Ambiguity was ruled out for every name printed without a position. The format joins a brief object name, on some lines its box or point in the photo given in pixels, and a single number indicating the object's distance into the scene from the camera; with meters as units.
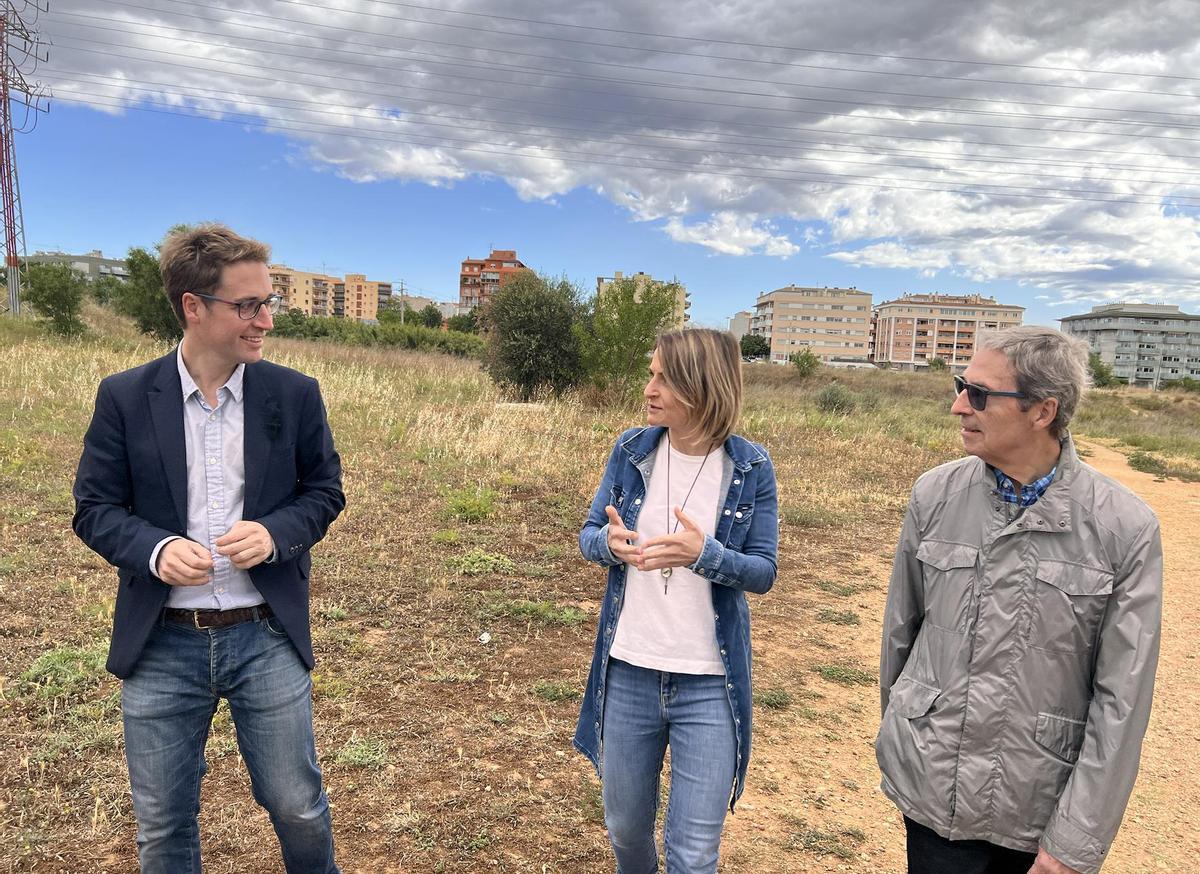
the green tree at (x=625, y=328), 17.16
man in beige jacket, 1.66
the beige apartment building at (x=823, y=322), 115.25
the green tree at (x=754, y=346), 88.75
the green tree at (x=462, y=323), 74.75
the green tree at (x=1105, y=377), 60.23
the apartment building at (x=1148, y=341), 111.25
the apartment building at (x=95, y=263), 107.81
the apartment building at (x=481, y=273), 115.80
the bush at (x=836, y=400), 23.98
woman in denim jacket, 2.11
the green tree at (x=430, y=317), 83.40
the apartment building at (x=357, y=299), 156.50
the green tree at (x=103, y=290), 39.25
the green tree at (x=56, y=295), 20.64
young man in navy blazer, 2.00
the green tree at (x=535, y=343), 19.06
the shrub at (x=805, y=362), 41.66
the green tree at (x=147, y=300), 22.69
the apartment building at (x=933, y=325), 115.75
